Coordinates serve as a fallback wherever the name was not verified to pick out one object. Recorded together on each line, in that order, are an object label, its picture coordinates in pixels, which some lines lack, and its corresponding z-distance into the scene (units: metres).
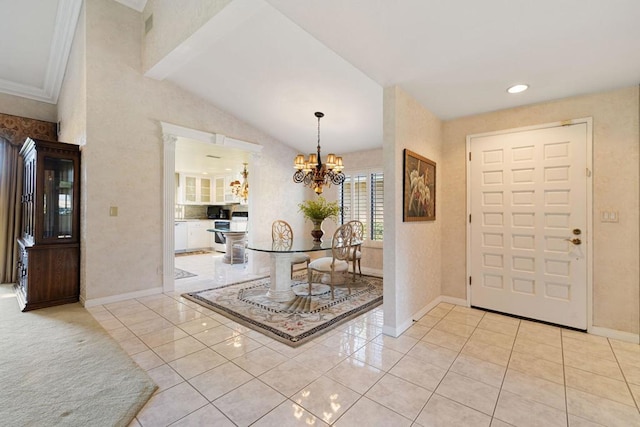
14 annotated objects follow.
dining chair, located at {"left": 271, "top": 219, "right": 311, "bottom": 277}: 4.44
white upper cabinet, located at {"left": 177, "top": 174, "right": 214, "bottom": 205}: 8.73
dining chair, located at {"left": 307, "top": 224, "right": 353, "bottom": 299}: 3.92
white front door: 2.94
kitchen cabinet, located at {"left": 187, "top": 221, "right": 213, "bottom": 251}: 8.36
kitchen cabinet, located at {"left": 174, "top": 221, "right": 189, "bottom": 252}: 8.04
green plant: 4.29
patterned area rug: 2.88
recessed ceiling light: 2.76
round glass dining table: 3.76
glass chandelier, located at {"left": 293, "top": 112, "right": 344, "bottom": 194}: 4.07
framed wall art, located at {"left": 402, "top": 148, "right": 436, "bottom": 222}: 2.96
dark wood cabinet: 3.47
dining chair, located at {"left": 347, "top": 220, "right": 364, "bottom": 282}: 4.55
